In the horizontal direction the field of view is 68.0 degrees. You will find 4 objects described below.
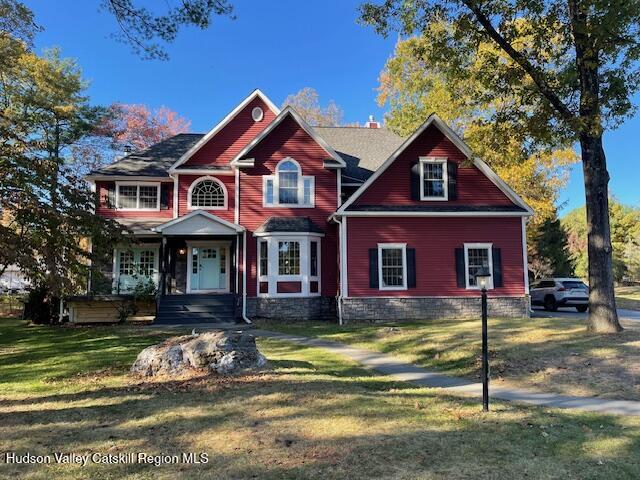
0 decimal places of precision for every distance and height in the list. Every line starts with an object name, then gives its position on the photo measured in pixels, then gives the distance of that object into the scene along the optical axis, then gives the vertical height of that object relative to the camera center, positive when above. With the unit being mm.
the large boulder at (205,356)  8273 -1354
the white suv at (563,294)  21594 -868
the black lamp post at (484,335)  6180 -778
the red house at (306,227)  17469 +1939
